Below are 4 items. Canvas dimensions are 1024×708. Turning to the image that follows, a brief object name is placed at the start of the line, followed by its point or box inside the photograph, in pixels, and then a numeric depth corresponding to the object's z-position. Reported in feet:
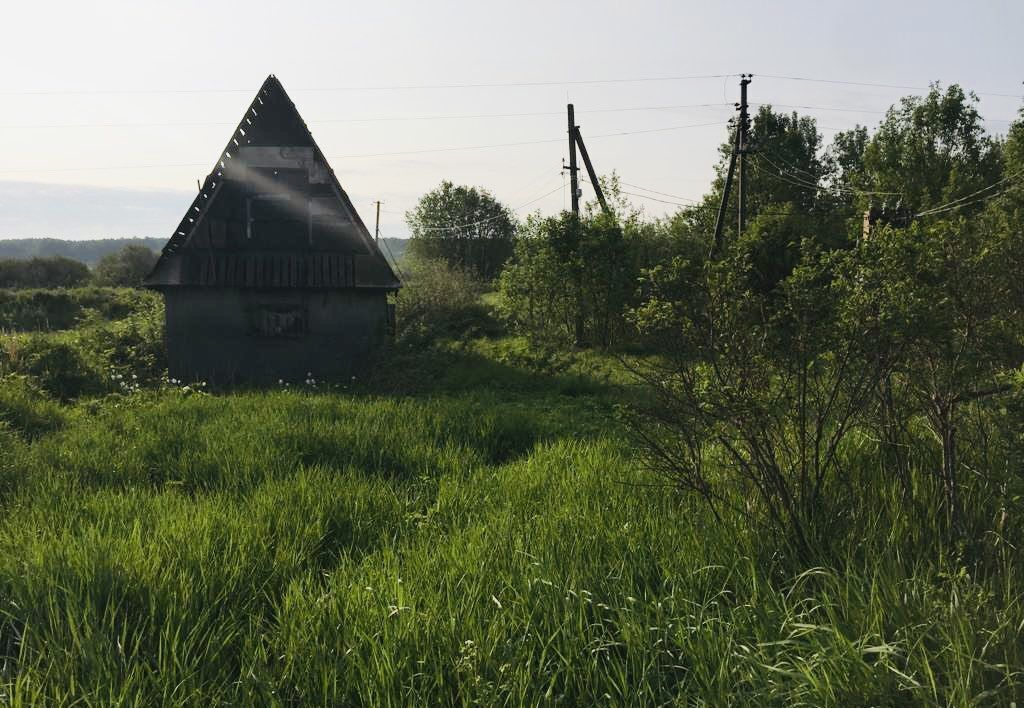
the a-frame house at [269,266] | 48.60
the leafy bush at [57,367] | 41.60
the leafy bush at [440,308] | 61.98
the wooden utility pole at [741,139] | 71.56
